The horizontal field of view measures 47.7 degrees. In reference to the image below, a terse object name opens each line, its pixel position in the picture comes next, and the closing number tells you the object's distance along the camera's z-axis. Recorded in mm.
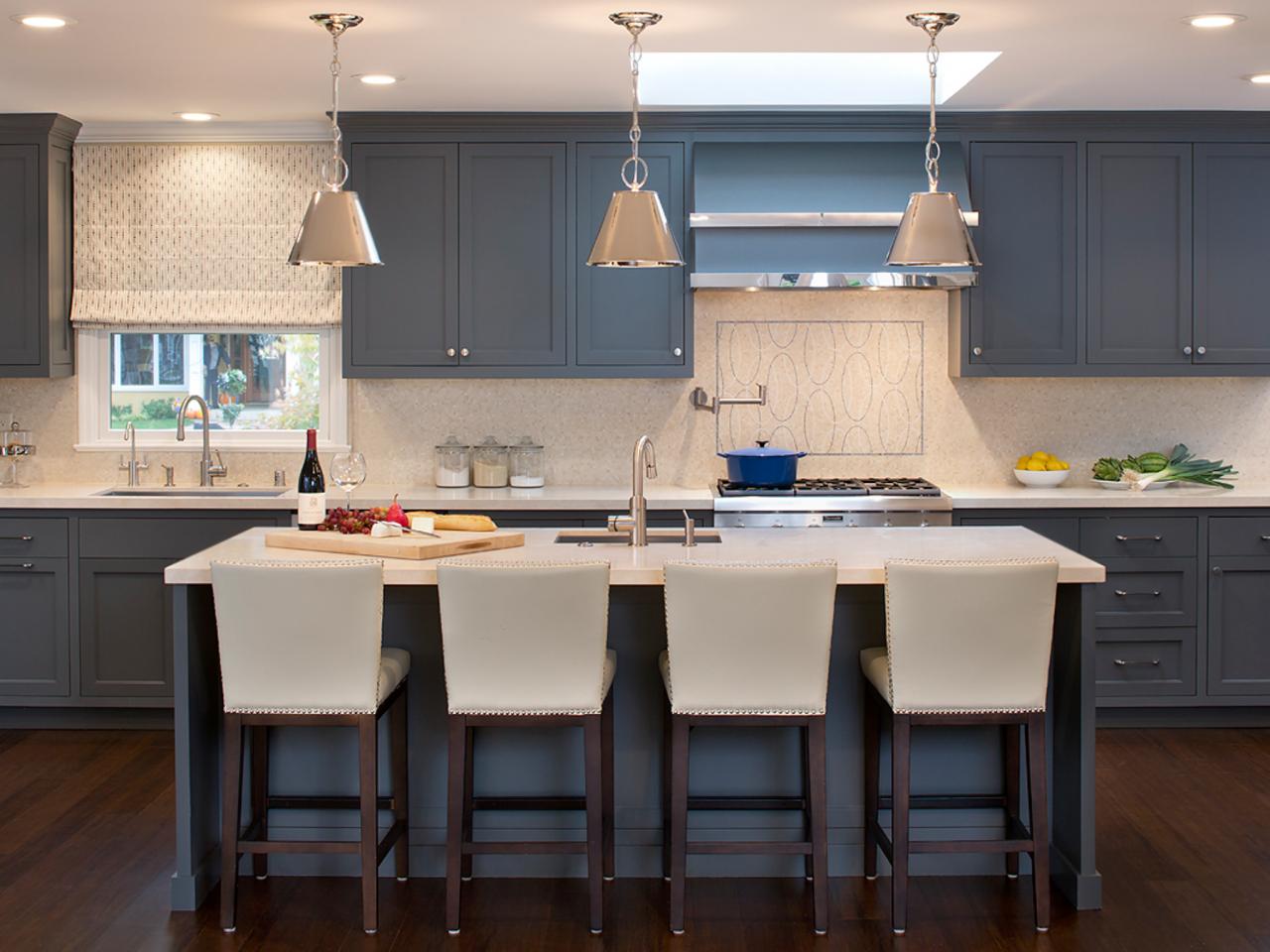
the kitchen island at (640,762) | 3969
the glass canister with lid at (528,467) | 5910
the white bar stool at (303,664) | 3516
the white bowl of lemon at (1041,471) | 5902
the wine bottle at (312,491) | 4199
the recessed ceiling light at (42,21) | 4113
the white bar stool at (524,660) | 3496
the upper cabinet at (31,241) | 5789
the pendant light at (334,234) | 3688
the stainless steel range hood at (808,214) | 5527
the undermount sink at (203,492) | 5840
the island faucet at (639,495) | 4145
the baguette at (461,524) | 4098
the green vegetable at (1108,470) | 5867
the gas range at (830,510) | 5484
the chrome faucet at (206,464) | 6066
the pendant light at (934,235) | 3738
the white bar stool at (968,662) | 3506
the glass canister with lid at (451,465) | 5906
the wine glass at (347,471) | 4117
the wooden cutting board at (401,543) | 3789
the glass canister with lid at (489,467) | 5930
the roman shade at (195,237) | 6082
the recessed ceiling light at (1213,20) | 4168
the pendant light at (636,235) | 3678
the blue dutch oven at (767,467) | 5637
